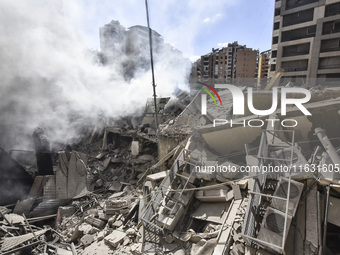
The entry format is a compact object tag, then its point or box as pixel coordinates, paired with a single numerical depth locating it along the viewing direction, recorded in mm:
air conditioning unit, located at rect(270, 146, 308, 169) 4508
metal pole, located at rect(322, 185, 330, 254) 3534
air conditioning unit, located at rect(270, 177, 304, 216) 3506
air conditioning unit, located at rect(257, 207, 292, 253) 3194
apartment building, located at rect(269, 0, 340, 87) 17578
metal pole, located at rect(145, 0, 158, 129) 9514
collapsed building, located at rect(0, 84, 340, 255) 3703
